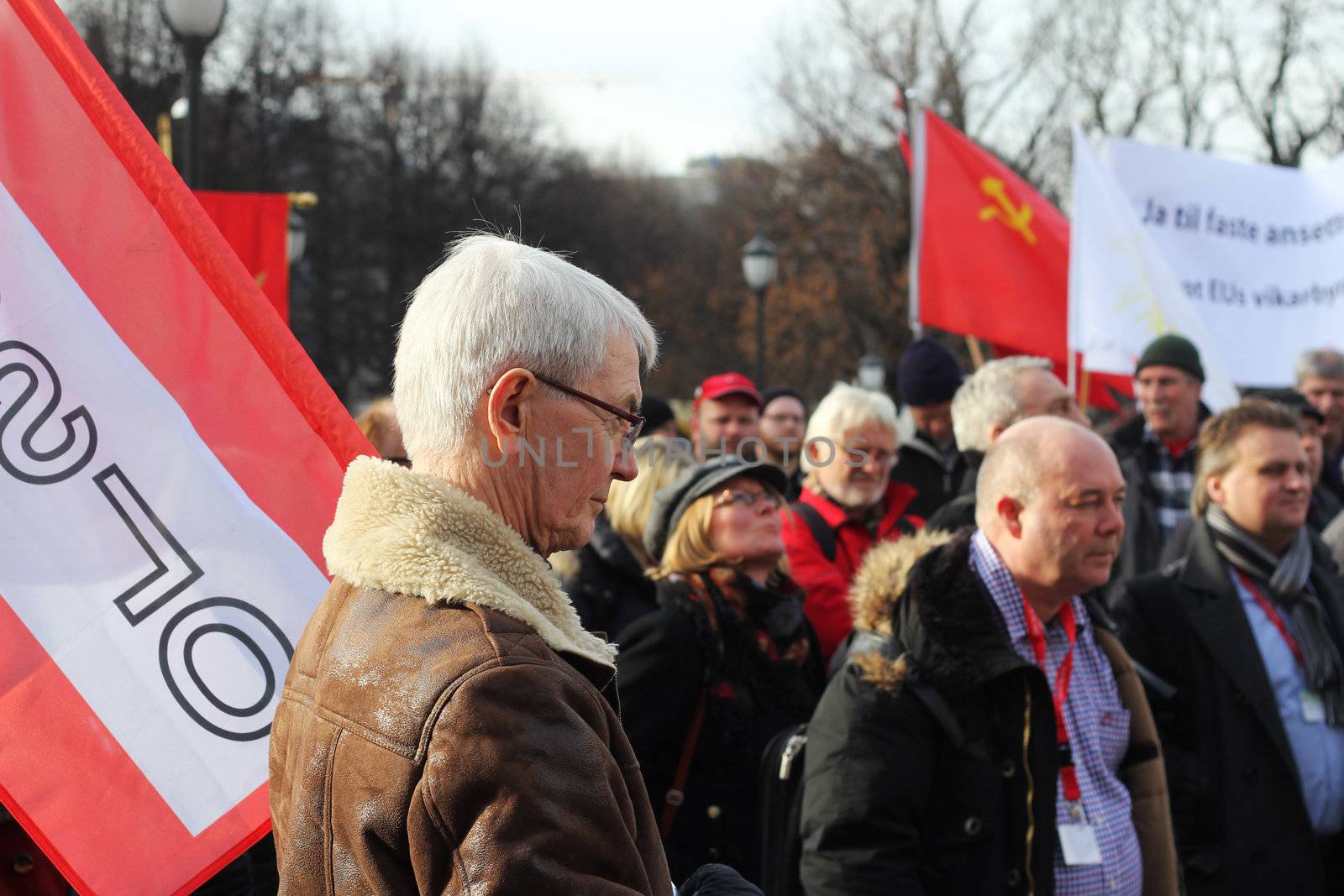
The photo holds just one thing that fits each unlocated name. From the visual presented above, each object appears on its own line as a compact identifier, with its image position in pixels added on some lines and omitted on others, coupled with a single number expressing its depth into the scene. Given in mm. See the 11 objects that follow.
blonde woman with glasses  3746
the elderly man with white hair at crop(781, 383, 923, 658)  5234
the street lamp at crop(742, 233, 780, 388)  16719
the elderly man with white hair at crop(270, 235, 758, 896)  1524
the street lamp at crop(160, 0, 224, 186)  7129
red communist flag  8242
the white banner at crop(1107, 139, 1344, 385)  7973
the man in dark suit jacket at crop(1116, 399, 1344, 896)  3975
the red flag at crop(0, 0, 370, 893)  2312
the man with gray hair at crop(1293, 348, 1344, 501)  7137
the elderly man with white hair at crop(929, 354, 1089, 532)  5062
